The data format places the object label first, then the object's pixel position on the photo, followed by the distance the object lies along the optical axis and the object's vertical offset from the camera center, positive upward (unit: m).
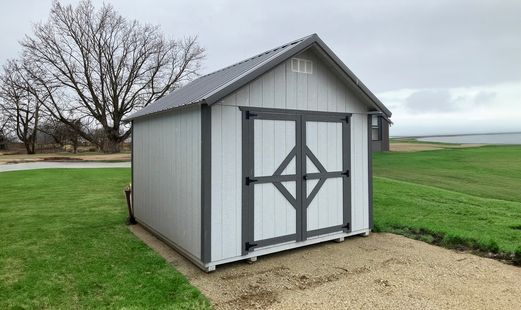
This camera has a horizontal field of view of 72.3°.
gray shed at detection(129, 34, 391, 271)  5.13 -0.18
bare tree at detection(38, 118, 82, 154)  32.19 +1.77
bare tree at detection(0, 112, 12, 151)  35.35 +2.20
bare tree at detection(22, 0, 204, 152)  30.12 +7.37
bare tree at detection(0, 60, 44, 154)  29.98 +4.67
